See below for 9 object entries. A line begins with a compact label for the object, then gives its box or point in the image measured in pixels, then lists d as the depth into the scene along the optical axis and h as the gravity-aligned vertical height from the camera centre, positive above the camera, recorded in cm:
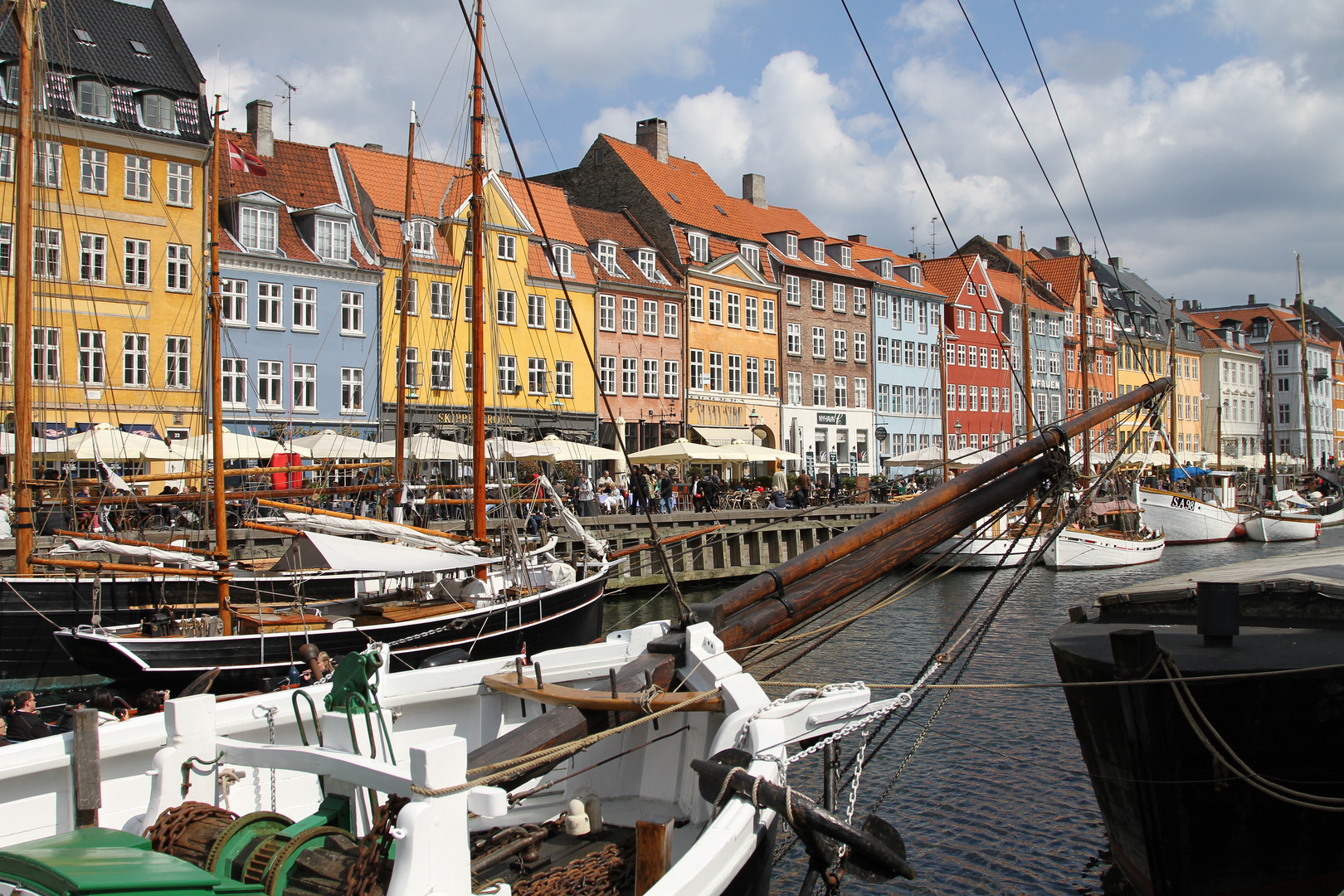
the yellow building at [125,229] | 2983 +689
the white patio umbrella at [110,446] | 2297 +64
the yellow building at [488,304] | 3669 +597
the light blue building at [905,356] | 5741 +590
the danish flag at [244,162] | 2553 +712
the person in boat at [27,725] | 929 -204
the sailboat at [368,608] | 1422 -199
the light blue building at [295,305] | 3334 +519
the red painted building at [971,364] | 6066 +574
